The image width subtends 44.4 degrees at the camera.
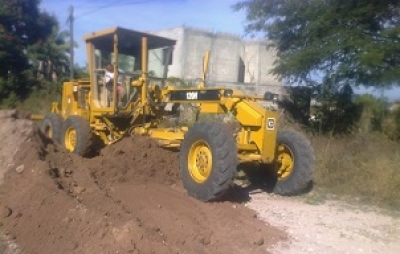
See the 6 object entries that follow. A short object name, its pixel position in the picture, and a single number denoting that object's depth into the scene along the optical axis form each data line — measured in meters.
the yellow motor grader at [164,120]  7.16
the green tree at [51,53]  23.00
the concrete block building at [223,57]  30.58
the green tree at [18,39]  21.33
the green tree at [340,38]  11.00
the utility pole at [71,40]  23.01
